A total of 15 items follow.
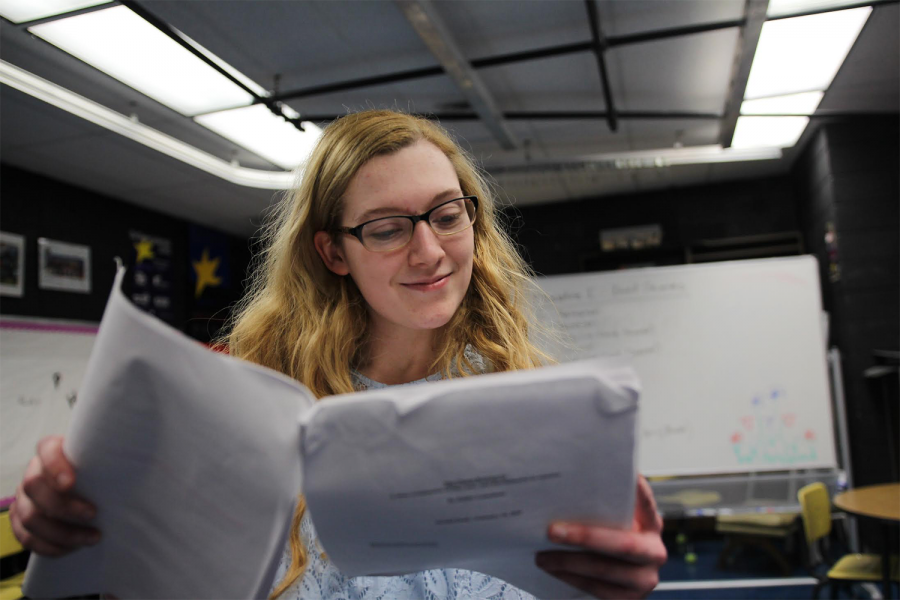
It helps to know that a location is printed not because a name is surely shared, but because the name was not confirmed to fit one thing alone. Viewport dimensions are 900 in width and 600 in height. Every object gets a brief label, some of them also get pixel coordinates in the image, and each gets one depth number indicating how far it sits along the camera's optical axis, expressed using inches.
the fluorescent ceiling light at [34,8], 95.0
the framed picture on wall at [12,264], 153.3
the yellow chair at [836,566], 109.0
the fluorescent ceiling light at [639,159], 165.3
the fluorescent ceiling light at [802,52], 111.1
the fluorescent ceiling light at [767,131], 158.1
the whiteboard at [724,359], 144.2
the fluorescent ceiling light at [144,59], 101.3
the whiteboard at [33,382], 142.9
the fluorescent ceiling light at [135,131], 110.4
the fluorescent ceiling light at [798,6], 104.6
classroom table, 100.4
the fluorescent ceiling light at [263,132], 140.3
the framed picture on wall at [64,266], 165.0
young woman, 35.9
